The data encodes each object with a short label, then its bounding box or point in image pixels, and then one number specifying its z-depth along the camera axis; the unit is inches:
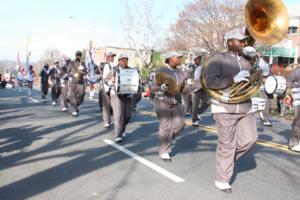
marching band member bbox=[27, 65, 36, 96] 791.9
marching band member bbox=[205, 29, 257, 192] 188.7
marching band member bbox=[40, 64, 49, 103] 639.6
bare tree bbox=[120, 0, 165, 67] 1327.0
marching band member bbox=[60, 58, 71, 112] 486.4
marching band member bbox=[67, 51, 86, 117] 444.8
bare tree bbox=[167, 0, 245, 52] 1149.3
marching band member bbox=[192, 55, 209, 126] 386.9
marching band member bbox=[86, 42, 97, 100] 459.3
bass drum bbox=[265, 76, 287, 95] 357.1
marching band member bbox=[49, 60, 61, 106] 589.8
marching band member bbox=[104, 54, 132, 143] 298.8
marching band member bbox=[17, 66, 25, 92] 1163.9
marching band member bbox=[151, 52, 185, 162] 244.7
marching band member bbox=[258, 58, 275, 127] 404.2
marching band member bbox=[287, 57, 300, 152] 280.0
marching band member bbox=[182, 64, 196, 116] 478.7
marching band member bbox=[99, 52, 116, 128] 322.7
